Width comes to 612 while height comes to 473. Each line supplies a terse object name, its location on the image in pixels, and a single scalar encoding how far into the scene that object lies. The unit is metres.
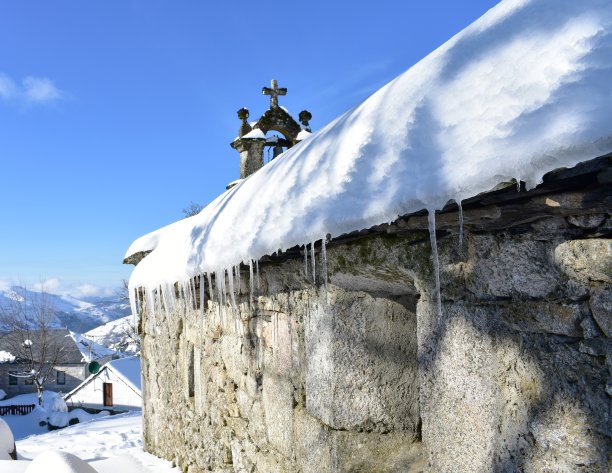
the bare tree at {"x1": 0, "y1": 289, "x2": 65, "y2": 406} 24.03
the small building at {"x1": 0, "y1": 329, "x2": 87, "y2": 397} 28.47
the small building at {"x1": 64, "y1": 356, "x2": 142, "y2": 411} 21.47
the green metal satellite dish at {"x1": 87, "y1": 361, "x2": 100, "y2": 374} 21.08
